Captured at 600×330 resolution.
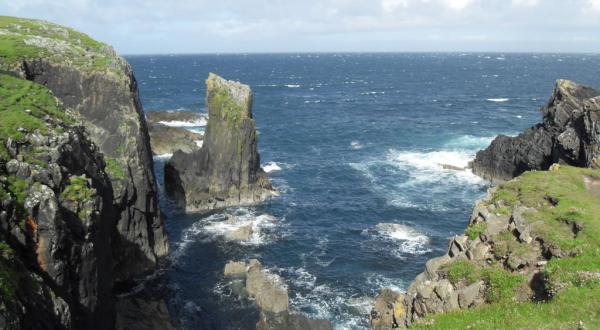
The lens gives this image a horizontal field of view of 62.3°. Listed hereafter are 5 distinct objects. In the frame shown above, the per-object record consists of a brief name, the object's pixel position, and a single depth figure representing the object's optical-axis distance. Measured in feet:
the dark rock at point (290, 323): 110.01
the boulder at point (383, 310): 106.22
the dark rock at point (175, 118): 342.72
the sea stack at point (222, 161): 195.00
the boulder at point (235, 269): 139.13
